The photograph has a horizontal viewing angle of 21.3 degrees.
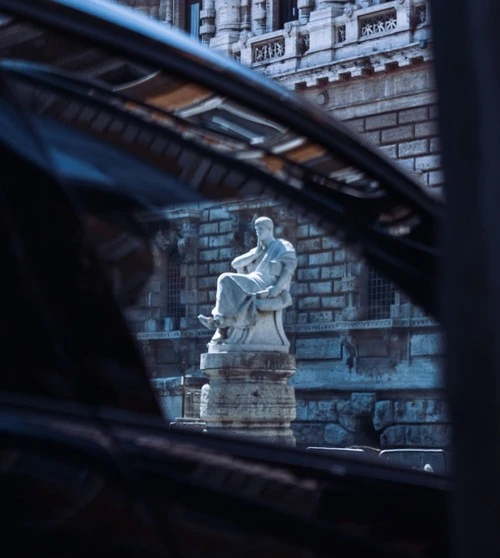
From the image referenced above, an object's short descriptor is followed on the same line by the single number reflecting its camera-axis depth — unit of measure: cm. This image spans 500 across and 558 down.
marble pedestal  951
